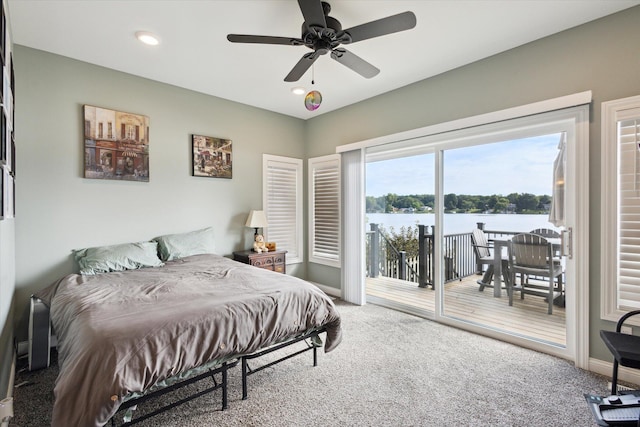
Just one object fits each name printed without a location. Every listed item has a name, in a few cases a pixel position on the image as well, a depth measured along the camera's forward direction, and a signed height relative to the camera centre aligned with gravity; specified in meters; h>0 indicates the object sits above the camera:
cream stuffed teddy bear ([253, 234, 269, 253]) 4.23 -0.52
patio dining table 3.25 -0.63
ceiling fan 1.87 +1.25
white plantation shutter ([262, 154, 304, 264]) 4.73 +0.11
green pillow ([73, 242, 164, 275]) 2.88 -0.49
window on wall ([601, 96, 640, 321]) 2.31 -0.01
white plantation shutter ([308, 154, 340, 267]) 4.70 -0.02
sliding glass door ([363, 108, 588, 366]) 2.67 -0.19
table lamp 4.23 -0.16
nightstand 4.04 -0.71
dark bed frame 1.69 -1.14
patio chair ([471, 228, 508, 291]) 3.37 -0.54
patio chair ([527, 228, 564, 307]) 2.82 -0.29
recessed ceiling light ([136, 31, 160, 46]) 2.63 +1.58
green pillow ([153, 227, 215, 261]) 3.48 -0.43
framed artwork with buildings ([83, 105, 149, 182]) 3.15 +0.74
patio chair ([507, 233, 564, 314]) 2.91 -0.59
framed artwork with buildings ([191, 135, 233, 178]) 3.93 +0.73
